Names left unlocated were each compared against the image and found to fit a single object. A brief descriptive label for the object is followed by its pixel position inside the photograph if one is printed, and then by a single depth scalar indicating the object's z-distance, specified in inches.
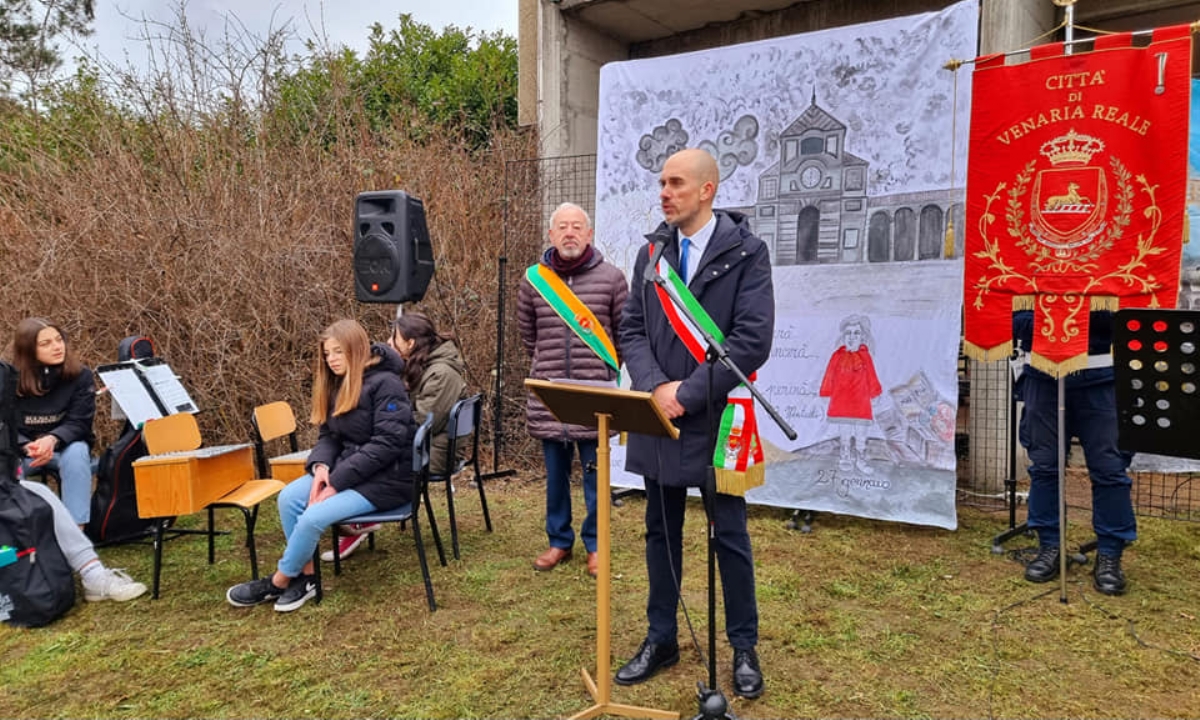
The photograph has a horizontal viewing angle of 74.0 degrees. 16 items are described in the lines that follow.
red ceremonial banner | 137.3
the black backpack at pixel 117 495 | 179.3
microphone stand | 91.3
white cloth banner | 178.9
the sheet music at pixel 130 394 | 170.6
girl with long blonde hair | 142.7
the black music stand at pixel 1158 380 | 107.5
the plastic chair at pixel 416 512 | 143.2
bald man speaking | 101.6
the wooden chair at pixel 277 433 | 172.9
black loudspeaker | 189.3
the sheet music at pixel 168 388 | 180.2
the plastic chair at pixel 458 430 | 168.1
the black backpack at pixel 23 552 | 134.8
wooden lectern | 87.4
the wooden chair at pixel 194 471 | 150.3
